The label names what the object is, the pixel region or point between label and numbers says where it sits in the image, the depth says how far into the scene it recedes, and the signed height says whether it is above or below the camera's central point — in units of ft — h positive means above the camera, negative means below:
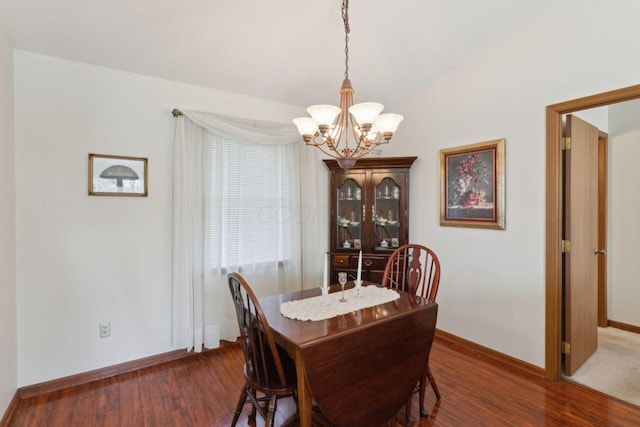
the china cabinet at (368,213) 11.17 +0.06
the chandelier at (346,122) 5.73 +1.77
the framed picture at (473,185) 8.87 +0.88
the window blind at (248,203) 9.67 +0.37
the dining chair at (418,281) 6.54 -1.57
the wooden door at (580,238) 7.80 -0.60
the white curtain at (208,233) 8.85 -0.56
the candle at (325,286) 6.32 -1.45
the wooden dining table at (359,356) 4.79 -2.34
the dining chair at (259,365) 5.03 -2.64
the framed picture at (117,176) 7.87 +1.00
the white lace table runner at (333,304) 5.82 -1.79
